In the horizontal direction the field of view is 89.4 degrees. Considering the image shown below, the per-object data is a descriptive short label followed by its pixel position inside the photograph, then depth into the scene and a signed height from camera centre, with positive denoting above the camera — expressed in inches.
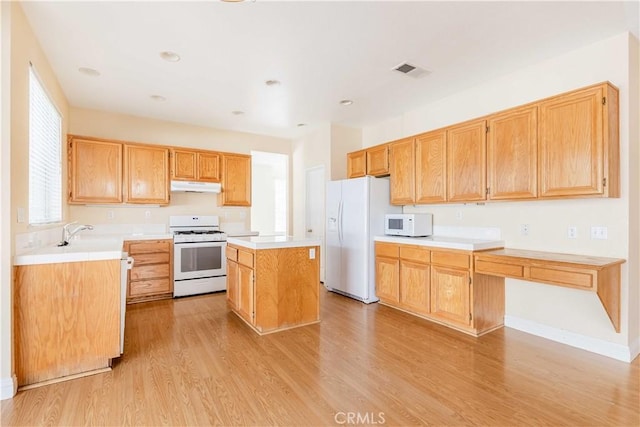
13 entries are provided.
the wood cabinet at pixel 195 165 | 191.6 +30.4
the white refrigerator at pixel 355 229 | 170.9 -7.7
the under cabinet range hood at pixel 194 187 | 190.9 +17.2
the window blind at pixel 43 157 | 109.7 +22.9
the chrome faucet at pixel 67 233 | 124.9 -7.0
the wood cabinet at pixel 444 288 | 126.7 -31.4
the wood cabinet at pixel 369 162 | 178.4 +31.2
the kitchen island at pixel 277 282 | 126.7 -27.3
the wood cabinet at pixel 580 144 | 100.9 +23.4
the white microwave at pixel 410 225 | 158.4 -4.8
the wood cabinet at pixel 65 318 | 88.0 -29.6
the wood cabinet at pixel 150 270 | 171.6 -30.0
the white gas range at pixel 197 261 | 180.2 -26.1
